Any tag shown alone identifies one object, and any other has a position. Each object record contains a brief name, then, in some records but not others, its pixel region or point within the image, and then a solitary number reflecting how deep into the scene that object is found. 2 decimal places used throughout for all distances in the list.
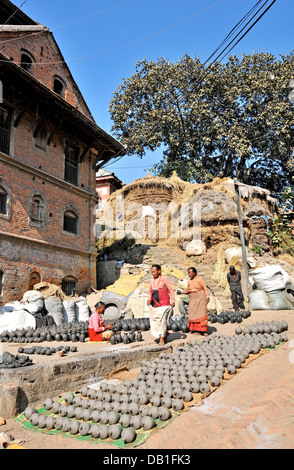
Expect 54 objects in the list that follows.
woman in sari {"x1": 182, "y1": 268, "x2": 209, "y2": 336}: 8.16
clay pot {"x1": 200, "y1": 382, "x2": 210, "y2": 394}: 4.45
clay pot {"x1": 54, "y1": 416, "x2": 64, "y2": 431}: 3.71
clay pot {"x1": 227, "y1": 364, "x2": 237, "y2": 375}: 5.14
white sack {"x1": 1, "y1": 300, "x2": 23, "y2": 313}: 11.72
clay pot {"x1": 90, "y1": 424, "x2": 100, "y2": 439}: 3.46
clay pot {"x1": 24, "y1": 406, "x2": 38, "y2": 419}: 3.99
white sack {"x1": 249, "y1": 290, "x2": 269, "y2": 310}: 12.70
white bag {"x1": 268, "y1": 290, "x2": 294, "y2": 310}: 12.37
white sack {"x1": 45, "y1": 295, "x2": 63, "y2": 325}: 12.82
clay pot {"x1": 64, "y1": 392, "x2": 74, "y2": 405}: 4.38
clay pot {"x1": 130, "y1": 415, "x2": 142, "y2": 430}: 3.57
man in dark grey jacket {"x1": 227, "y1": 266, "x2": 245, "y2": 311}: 12.26
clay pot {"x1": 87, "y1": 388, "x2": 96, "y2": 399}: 4.47
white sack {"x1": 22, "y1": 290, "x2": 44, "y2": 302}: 12.93
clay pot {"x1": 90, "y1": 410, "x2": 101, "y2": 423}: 3.78
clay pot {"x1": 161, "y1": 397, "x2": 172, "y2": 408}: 4.04
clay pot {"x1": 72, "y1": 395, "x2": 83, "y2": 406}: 4.22
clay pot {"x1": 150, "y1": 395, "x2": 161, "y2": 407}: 4.09
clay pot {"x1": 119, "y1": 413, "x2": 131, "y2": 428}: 3.59
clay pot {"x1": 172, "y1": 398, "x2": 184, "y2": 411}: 3.97
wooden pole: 14.34
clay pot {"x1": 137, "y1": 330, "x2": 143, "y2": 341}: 7.59
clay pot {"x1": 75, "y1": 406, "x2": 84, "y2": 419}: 3.88
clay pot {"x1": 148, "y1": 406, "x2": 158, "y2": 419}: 3.75
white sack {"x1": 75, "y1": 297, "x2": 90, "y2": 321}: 14.15
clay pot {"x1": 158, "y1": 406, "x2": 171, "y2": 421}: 3.71
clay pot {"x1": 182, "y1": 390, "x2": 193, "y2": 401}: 4.21
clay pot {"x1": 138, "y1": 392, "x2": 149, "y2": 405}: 4.14
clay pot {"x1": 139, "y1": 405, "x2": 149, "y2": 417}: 3.82
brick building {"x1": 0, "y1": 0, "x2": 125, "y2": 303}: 13.68
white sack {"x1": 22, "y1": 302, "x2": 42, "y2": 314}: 12.16
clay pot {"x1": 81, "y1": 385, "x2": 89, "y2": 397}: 4.64
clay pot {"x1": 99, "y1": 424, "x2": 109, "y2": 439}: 3.43
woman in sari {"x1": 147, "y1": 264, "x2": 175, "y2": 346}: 7.08
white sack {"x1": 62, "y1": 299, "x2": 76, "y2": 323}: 13.62
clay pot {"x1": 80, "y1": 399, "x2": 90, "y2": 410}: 4.11
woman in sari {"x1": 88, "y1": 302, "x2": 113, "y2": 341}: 7.43
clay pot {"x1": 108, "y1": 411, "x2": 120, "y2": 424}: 3.68
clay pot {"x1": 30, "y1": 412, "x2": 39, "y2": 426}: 3.85
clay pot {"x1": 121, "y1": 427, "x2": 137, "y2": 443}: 3.29
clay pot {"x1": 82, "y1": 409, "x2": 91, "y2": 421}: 3.84
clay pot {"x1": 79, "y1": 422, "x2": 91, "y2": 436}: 3.54
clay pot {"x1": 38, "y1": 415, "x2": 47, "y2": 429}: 3.80
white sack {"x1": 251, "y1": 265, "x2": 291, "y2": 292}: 12.67
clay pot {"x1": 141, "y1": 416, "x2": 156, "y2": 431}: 3.52
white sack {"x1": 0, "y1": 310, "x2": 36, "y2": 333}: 10.37
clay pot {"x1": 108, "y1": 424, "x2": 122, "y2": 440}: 3.38
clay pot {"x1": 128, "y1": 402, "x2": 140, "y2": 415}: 3.88
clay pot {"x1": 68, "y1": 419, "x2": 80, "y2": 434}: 3.58
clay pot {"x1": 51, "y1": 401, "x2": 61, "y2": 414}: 4.14
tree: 29.27
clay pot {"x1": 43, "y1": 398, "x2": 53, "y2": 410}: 4.29
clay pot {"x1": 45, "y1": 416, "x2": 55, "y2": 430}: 3.75
